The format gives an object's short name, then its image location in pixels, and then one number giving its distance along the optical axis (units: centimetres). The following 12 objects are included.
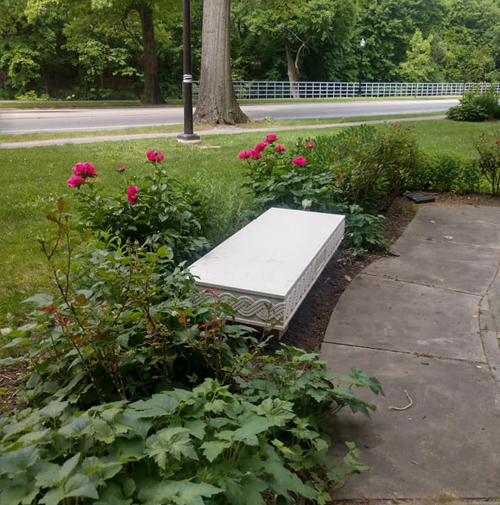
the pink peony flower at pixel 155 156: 400
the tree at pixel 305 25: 3703
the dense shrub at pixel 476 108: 1867
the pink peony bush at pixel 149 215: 372
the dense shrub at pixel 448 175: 792
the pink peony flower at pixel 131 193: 361
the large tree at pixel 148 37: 2491
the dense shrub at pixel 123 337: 230
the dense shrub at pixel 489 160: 754
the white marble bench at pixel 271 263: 314
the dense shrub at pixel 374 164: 567
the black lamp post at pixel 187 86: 1055
